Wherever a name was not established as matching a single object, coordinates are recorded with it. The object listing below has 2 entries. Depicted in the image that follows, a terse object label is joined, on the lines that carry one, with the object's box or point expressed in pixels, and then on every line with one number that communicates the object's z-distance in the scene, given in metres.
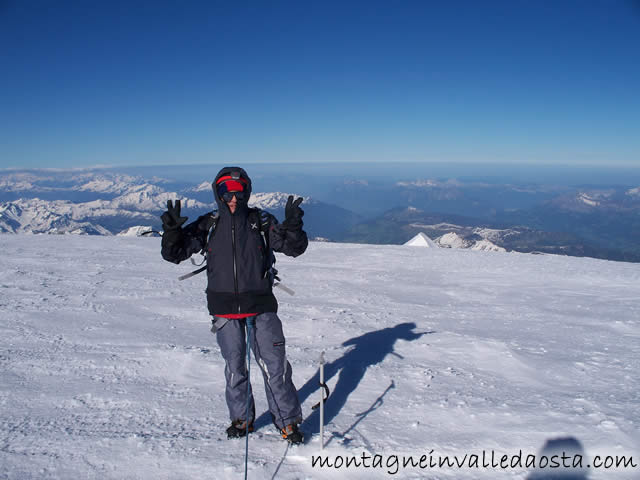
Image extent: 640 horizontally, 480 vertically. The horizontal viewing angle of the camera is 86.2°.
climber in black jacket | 3.59
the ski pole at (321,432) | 3.28
